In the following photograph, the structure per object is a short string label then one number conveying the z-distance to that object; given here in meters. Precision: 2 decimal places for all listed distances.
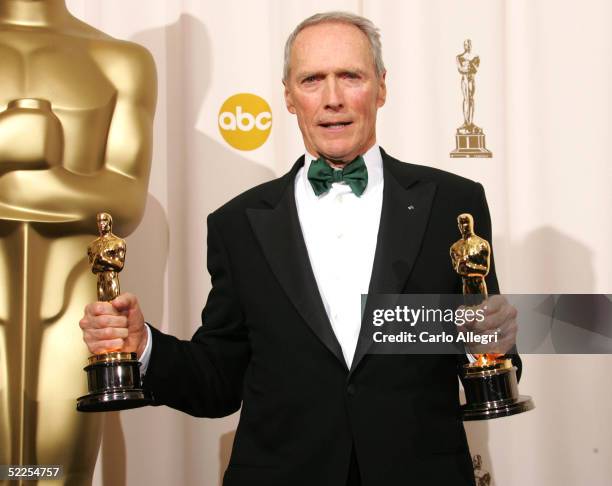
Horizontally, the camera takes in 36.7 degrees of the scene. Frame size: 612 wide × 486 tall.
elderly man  1.70
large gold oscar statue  2.19
